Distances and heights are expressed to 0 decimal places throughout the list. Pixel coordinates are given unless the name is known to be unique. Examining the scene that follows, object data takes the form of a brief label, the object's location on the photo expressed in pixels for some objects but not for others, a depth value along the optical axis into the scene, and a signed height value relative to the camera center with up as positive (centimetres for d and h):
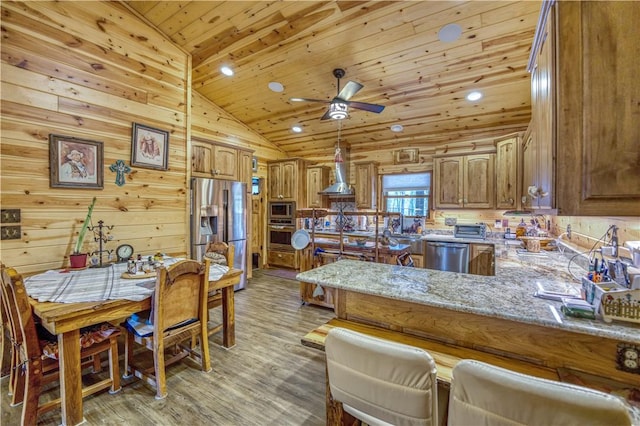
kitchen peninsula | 115 -48
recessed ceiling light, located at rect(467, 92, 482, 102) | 392 +161
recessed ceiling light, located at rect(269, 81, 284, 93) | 434 +193
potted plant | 261 -42
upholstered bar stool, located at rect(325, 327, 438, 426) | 99 -63
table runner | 194 -59
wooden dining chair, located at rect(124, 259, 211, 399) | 207 -87
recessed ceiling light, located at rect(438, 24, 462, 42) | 293 +189
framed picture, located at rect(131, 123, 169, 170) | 317 +73
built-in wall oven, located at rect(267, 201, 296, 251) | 604 -32
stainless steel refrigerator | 412 -10
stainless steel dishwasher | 432 -73
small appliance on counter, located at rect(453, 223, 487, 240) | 448 -33
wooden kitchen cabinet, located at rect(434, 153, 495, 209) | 445 +48
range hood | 533 +44
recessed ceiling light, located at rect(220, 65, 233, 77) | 412 +206
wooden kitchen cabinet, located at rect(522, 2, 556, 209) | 123 +46
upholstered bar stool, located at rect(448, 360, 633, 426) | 73 -53
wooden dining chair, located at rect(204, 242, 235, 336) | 313 -53
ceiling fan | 307 +116
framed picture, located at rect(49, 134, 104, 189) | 260 +45
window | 534 +33
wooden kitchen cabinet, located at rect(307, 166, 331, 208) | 614 +55
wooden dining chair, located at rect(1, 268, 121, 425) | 175 -97
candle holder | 277 -29
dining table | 176 -62
